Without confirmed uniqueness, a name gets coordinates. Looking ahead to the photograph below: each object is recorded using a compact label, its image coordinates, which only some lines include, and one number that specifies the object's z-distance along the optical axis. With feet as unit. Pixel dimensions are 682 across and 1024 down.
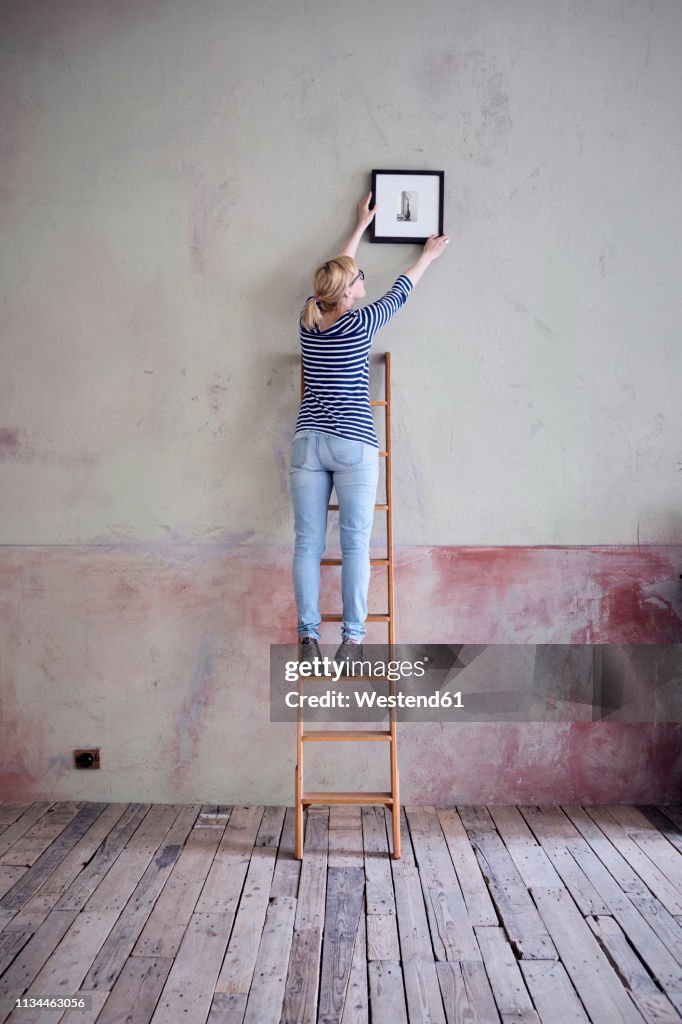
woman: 10.75
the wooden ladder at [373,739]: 10.56
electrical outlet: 12.03
